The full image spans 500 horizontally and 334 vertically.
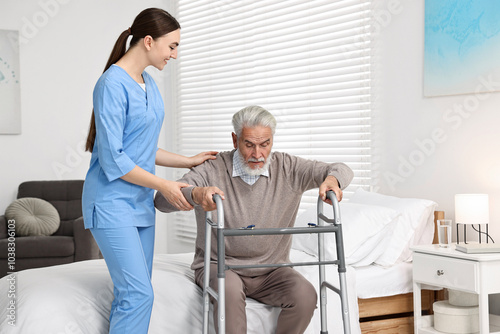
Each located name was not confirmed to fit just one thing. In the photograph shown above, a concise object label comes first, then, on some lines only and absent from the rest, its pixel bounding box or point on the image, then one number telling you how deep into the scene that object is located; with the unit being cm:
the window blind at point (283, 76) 387
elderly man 236
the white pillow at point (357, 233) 297
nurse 204
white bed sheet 215
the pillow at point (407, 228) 307
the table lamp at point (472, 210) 287
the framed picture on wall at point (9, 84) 525
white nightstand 261
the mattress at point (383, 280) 288
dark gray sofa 448
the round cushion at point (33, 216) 470
